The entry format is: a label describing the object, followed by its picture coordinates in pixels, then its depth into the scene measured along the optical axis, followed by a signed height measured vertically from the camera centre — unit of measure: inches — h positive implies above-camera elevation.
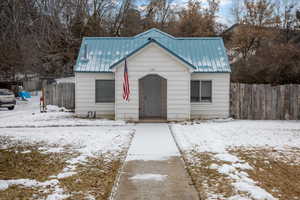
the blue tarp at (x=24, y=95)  1243.3 -4.3
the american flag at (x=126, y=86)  650.8 +16.5
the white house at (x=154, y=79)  671.8 +34.4
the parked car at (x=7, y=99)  948.6 -15.3
